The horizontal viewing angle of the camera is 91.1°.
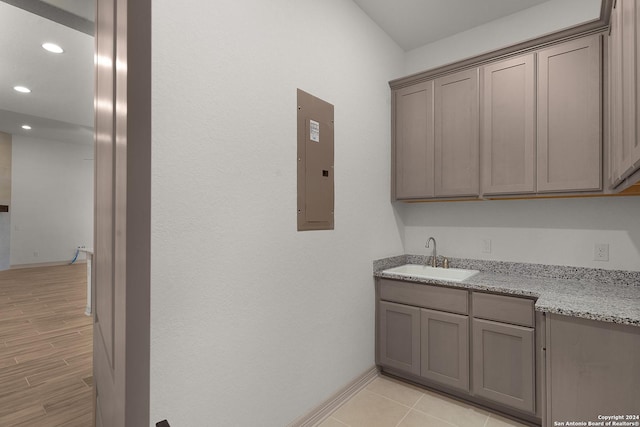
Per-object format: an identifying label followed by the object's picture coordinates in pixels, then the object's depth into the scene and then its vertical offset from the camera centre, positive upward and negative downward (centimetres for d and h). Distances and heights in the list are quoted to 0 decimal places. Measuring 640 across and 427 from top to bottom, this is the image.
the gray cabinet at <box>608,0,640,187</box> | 128 +60
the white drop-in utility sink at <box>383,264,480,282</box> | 272 -51
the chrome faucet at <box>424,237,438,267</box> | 292 -39
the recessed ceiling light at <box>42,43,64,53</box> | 331 +178
